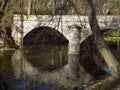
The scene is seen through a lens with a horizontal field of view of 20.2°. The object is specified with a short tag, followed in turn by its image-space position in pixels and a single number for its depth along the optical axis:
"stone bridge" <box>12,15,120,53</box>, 26.39
